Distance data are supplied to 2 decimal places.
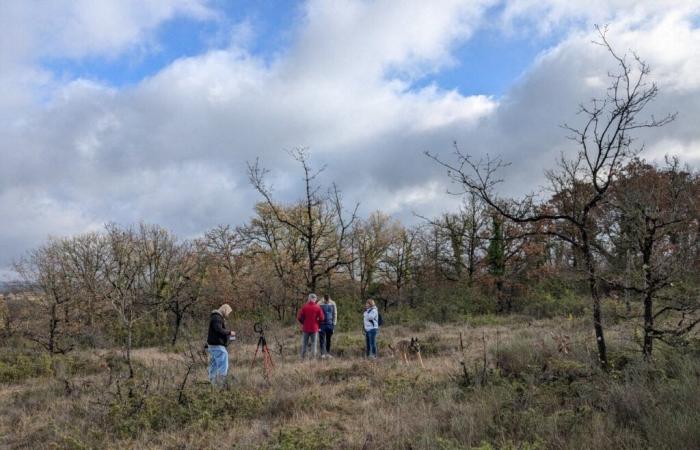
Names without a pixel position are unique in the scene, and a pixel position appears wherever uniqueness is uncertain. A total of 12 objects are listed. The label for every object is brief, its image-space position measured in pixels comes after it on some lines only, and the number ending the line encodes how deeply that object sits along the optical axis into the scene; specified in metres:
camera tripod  9.74
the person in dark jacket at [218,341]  9.24
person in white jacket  12.35
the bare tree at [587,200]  6.53
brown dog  11.61
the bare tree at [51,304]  18.42
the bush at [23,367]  12.22
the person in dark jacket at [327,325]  12.92
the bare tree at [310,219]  15.24
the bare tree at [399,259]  37.84
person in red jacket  12.53
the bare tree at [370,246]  39.38
